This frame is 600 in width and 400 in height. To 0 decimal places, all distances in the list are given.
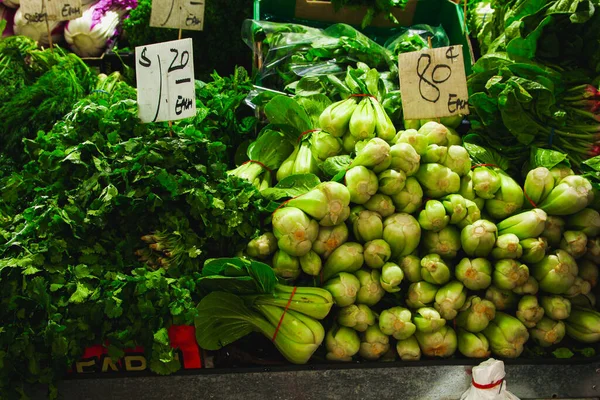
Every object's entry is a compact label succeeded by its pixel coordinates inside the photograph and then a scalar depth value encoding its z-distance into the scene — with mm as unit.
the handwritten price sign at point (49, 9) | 2479
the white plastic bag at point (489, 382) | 1648
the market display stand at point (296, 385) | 1775
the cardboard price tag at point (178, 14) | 2326
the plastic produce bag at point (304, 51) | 2547
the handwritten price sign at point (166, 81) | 1980
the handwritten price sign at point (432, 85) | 2004
